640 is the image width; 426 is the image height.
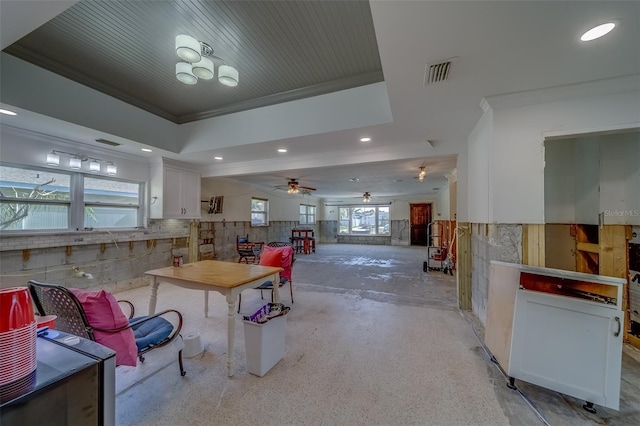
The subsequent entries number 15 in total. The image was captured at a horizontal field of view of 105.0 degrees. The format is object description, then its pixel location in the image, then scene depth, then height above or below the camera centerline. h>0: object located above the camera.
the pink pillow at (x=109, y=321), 1.51 -0.67
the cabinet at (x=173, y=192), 4.73 +0.49
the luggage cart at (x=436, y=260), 5.97 -1.01
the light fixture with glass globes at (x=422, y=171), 5.20 +1.07
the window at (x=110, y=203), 3.99 +0.21
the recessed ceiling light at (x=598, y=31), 1.54 +1.24
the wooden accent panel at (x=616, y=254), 2.52 -0.33
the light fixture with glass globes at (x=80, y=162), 3.45 +0.81
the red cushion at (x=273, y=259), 3.48 -0.59
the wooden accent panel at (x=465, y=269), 3.46 -0.70
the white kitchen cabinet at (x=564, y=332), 1.61 -0.78
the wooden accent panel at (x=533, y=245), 2.31 -0.22
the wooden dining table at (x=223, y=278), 2.05 -0.58
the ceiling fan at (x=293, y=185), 6.68 +0.90
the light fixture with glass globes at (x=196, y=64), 2.10 +1.43
